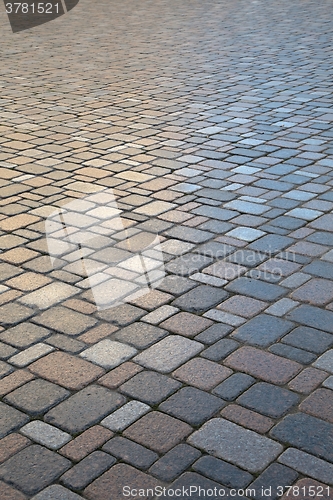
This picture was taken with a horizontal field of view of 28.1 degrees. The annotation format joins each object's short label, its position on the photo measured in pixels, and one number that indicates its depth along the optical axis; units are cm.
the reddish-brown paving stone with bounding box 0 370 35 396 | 310
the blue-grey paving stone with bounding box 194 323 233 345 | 343
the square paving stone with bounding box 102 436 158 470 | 265
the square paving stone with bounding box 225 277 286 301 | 383
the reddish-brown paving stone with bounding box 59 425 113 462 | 270
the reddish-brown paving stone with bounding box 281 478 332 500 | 247
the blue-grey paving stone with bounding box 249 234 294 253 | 438
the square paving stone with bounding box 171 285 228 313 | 372
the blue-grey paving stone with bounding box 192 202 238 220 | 489
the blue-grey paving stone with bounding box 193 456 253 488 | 255
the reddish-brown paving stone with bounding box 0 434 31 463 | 271
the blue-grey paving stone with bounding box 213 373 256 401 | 303
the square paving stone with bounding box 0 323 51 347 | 345
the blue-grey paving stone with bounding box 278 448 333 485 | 256
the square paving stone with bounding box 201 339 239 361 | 330
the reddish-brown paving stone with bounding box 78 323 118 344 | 346
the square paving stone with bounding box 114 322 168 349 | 342
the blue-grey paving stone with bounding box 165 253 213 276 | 412
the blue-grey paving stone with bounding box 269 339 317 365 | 326
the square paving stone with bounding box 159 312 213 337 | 351
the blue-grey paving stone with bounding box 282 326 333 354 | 336
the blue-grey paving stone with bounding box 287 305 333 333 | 353
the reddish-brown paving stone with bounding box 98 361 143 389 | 313
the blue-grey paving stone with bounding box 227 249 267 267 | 420
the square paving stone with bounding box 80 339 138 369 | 328
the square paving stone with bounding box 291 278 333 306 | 377
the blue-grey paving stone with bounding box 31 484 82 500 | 249
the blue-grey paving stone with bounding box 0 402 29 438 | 285
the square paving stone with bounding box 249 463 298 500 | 250
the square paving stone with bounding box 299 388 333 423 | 290
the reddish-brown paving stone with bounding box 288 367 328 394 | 306
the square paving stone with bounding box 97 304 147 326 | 362
